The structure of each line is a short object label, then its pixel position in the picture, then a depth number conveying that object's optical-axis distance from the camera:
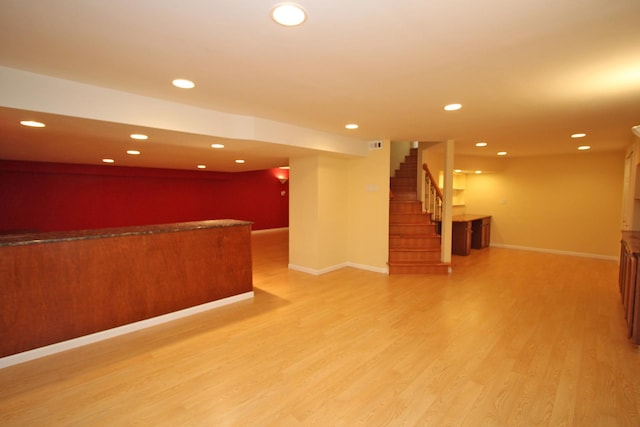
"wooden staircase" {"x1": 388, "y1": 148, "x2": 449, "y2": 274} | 5.31
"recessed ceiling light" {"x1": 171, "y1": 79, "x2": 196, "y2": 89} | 2.44
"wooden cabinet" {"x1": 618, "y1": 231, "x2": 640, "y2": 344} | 2.75
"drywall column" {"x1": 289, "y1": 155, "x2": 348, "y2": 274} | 5.26
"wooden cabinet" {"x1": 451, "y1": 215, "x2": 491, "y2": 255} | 6.88
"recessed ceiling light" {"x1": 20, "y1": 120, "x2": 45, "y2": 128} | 2.64
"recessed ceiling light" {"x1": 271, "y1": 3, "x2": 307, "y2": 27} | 1.44
